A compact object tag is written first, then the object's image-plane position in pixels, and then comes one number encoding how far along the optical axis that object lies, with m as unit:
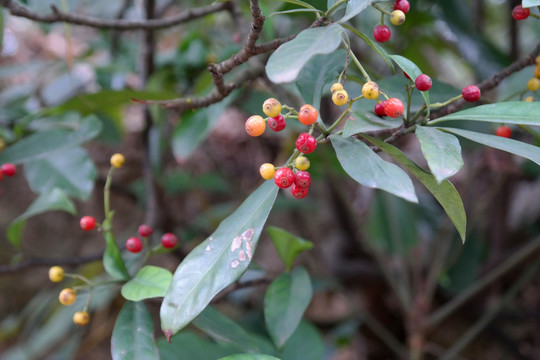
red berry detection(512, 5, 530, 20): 0.60
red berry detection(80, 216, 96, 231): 0.69
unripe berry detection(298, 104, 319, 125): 0.46
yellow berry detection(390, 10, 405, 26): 0.52
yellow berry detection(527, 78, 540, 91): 0.60
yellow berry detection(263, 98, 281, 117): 0.46
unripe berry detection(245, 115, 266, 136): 0.48
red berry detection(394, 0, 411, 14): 0.57
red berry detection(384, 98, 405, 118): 0.47
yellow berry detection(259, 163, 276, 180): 0.49
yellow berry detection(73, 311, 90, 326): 0.61
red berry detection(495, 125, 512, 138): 0.66
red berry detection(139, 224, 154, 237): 0.72
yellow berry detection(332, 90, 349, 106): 0.46
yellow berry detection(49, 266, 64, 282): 0.65
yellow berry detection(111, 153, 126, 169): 0.72
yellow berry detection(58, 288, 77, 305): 0.59
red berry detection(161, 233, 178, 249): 0.67
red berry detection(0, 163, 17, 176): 0.83
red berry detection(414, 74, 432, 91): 0.48
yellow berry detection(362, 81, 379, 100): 0.44
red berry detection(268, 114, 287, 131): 0.51
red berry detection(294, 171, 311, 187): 0.49
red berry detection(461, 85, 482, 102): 0.52
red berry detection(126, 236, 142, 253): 0.68
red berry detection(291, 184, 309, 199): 0.49
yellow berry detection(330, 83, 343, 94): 0.48
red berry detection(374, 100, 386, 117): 0.52
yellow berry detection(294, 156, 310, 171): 0.48
